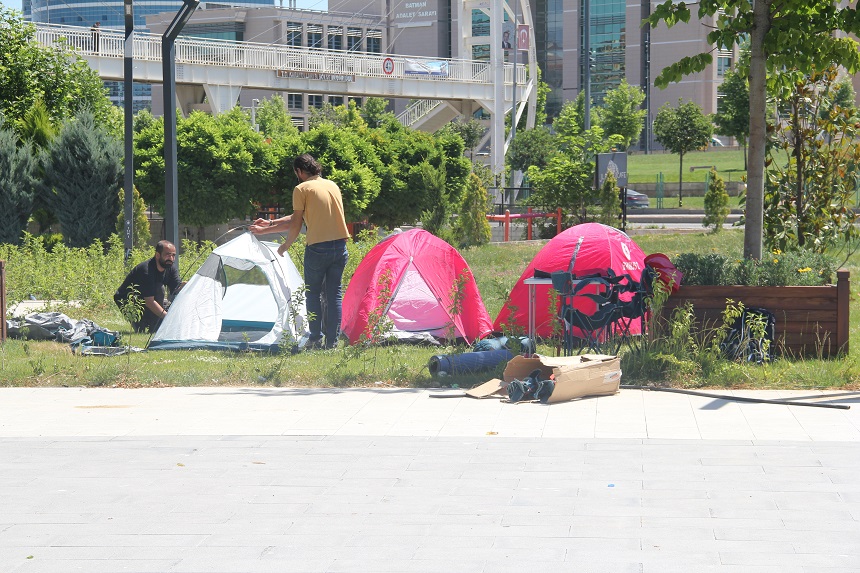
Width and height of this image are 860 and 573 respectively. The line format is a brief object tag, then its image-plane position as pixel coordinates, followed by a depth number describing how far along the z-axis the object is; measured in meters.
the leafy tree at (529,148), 53.41
